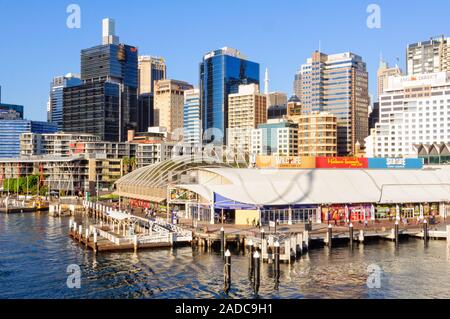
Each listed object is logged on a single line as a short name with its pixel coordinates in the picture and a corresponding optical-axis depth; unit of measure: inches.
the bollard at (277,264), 1902.1
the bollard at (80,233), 2885.8
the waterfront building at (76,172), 6530.5
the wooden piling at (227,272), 1836.9
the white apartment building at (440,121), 7716.5
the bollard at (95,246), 2527.1
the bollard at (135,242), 2559.1
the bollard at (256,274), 1786.4
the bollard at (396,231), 2743.6
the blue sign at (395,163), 3775.8
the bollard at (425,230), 2787.9
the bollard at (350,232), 2656.7
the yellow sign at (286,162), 3622.0
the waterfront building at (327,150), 7854.3
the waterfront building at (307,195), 3006.9
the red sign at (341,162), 3622.0
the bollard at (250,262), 1966.5
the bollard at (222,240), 2476.4
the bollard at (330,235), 2575.8
